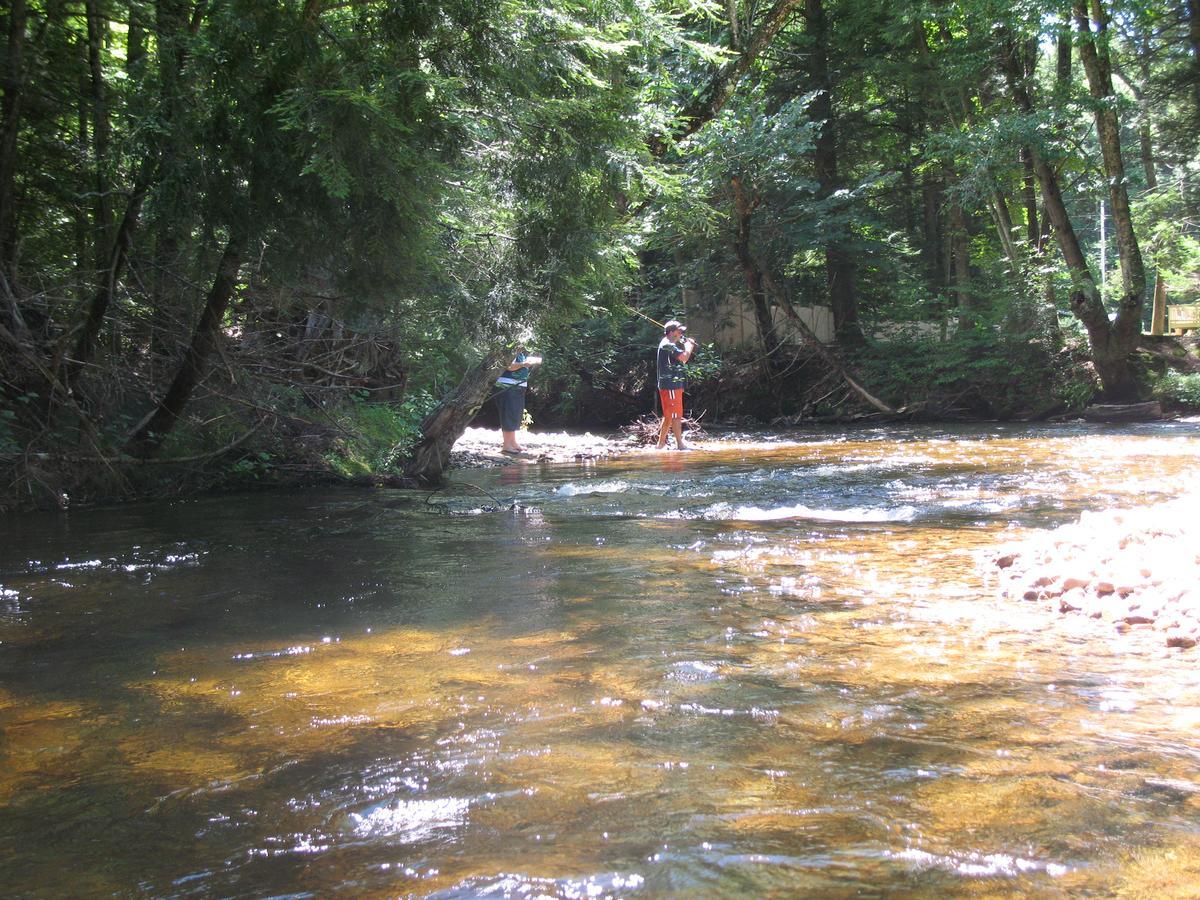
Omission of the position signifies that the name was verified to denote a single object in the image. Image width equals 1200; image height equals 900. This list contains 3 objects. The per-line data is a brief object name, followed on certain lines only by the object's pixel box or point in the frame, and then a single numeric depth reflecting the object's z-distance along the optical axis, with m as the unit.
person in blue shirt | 14.84
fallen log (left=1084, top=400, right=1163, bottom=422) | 17.22
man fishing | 14.54
